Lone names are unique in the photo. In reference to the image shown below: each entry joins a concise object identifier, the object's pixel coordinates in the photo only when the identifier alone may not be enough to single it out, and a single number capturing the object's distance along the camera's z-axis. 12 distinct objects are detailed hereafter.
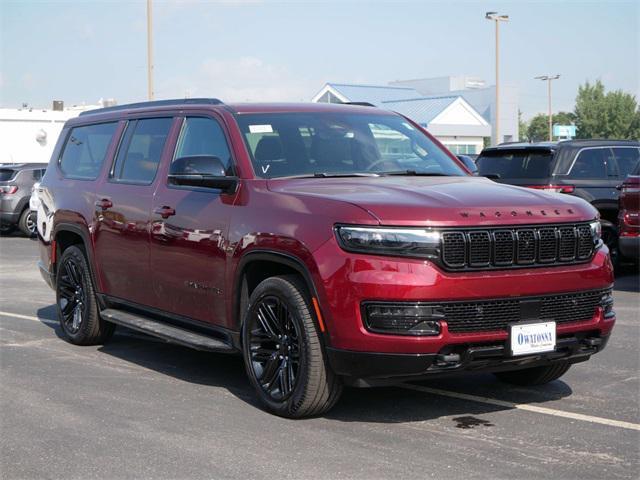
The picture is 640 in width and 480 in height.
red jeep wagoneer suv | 5.41
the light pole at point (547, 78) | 72.62
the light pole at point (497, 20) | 41.78
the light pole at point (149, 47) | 31.73
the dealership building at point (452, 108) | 68.38
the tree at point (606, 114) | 101.56
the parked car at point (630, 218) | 11.96
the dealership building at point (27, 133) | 33.19
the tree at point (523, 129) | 142.65
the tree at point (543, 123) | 135.38
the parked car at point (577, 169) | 13.88
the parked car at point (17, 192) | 23.86
